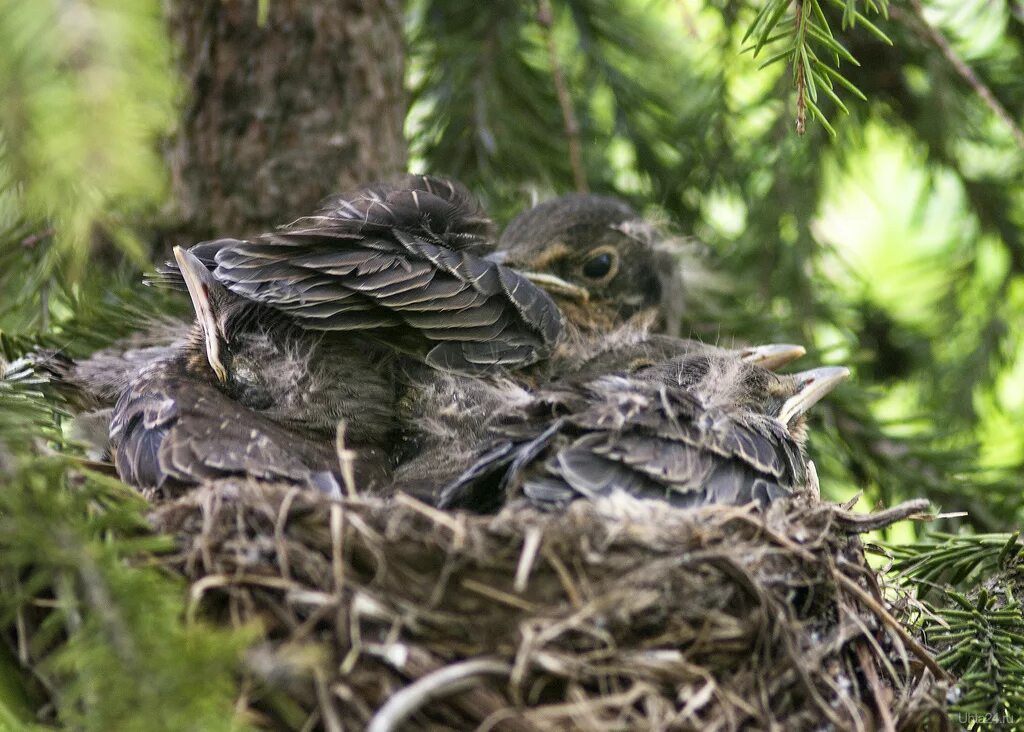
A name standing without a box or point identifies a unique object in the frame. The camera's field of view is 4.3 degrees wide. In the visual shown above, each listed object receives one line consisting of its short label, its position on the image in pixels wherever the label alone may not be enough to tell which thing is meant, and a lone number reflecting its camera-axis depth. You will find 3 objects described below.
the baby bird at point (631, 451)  2.72
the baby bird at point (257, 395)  2.73
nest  2.69
